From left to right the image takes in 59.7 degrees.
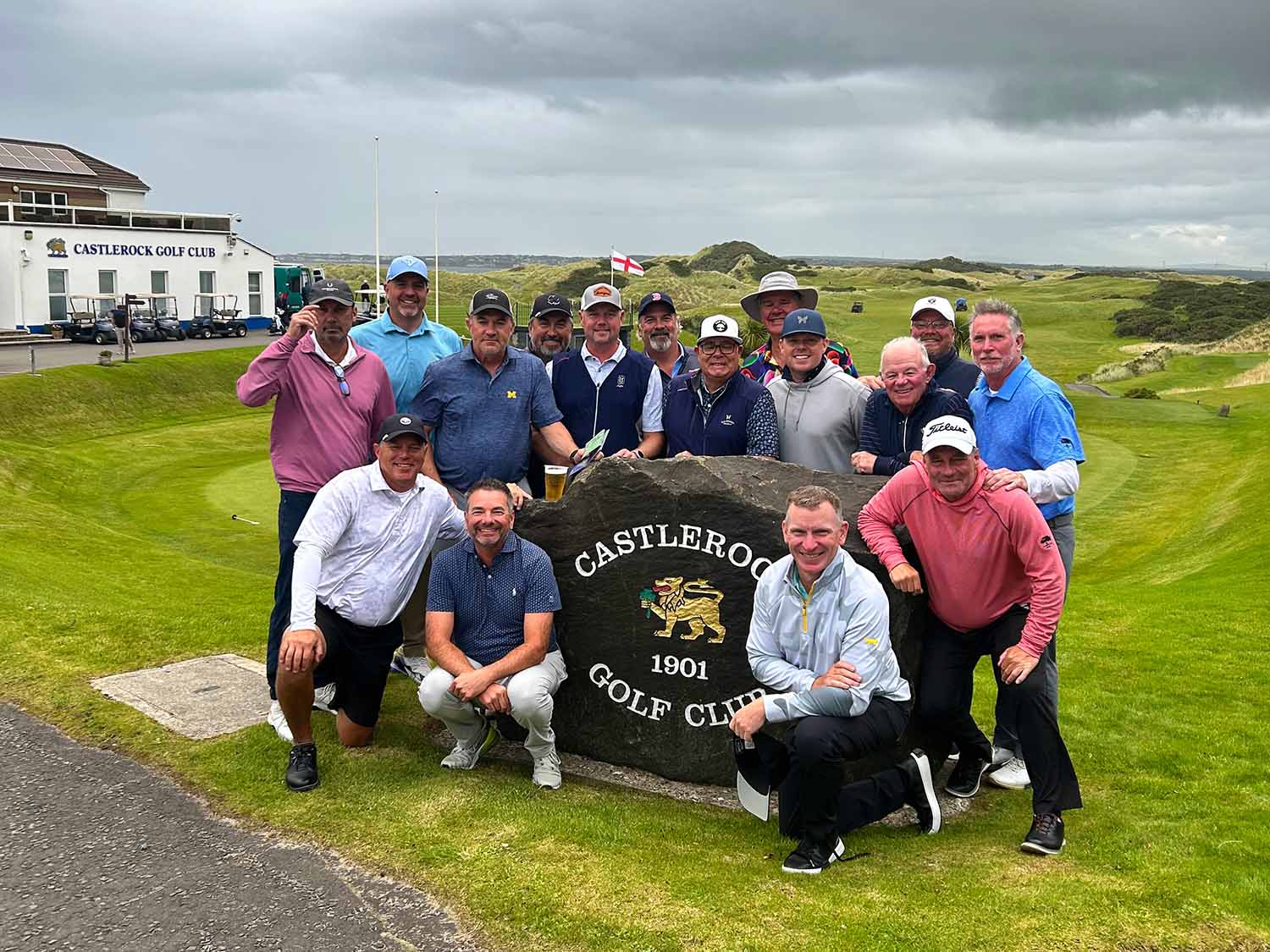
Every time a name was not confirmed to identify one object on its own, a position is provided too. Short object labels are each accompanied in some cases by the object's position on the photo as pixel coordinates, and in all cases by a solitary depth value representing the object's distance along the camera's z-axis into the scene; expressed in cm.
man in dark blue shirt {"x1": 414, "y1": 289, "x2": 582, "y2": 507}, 722
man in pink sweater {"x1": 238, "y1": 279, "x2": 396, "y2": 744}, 703
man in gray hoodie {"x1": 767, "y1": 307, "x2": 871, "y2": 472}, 696
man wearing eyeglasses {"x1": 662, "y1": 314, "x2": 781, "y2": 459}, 675
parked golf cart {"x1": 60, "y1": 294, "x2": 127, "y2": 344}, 4688
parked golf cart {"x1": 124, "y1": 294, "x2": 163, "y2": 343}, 4869
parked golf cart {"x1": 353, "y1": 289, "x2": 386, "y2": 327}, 5549
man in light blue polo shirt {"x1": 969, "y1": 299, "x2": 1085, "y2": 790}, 611
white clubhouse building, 4950
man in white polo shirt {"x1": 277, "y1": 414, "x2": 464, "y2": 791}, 631
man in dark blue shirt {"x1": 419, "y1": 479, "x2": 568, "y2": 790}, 623
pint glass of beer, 736
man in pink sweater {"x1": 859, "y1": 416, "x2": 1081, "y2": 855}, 562
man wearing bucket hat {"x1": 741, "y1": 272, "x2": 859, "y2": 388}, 791
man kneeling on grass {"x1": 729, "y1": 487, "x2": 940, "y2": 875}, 541
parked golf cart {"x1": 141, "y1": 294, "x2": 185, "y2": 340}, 5025
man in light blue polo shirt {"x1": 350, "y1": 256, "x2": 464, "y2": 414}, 772
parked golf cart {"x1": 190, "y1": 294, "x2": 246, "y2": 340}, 5338
